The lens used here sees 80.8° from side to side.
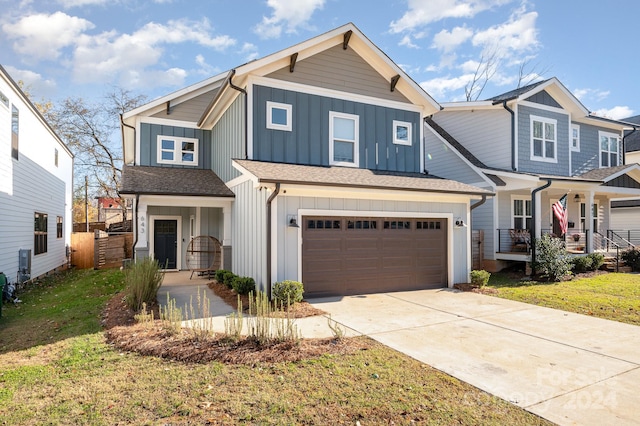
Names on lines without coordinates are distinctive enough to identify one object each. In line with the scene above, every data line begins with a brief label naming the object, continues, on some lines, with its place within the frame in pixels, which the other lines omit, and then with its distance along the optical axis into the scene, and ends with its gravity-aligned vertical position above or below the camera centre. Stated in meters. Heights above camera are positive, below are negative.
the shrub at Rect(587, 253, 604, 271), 14.05 -1.52
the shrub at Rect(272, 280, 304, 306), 8.04 -1.53
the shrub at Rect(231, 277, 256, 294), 8.86 -1.53
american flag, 13.24 +0.27
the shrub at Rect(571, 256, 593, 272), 13.73 -1.59
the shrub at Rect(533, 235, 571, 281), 12.25 -1.30
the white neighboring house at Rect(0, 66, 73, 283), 10.18 +1.13
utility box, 11.09 -1.27
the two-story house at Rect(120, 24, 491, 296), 8.98 +1.09
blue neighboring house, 14.07 +2.44
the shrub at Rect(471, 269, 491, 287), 10.67 -1.65
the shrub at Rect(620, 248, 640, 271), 14.48 -1.49
